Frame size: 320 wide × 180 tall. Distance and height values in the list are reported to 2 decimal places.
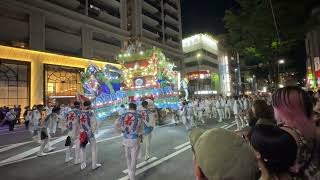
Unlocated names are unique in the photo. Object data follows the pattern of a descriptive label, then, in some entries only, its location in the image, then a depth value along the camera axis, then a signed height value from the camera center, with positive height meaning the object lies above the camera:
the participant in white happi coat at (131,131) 6.04 -0.92
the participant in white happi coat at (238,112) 14.67 -1.27
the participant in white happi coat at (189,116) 15.91 -1.47
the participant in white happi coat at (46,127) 9.42 -1.15
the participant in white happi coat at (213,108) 23.11 -1.42
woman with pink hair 1.95 -0.30
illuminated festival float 15.13 +0.98
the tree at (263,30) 14.97 +4.49
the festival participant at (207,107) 23.30 -1.30
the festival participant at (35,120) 10.90 -0.99
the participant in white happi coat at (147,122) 8.37 -0.95
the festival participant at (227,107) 21.50 -1.26
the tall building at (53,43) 23.31 +6.89
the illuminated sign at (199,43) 60.72 +13.85
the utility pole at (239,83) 74.06 +3.07
